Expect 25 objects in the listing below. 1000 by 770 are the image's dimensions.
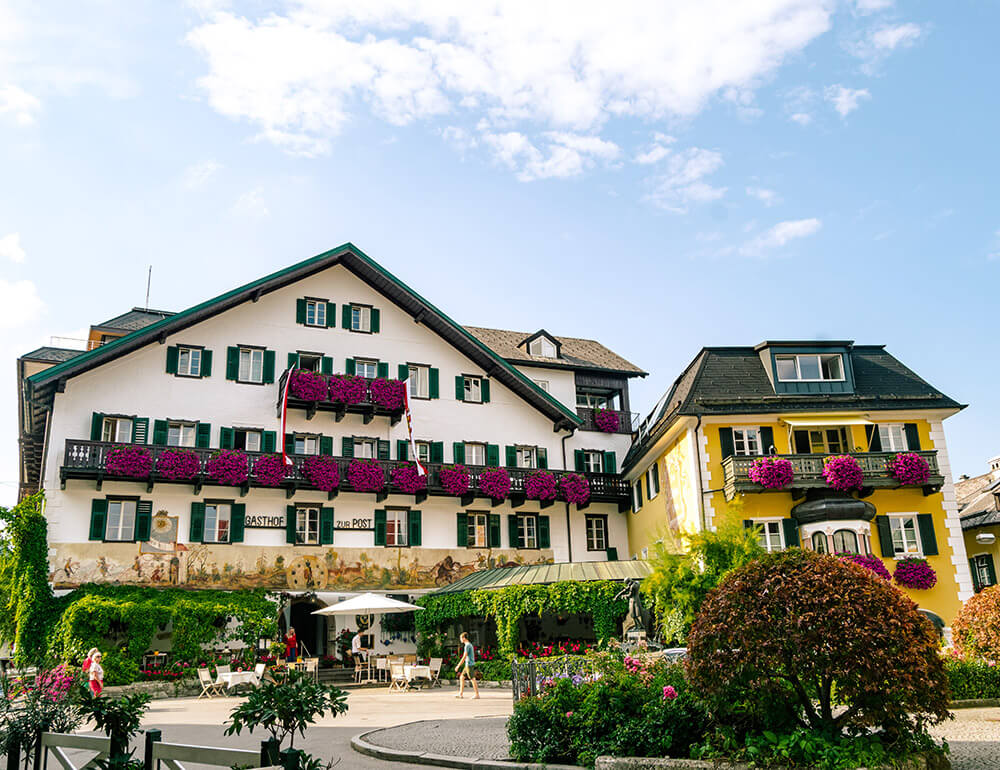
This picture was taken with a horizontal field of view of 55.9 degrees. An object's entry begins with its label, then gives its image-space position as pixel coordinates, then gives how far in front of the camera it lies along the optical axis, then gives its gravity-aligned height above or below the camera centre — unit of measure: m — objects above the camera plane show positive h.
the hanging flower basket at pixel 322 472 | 32.50 +6.06
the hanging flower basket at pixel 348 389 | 34.09 +9.27
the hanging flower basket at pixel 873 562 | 28.41 +2.20
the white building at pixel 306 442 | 30.55 +7.57
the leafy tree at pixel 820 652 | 9.93 -0.13
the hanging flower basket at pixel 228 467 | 31.05 +6.06
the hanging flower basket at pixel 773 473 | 30.36 +5.21
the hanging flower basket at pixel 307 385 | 33.50 +9.26
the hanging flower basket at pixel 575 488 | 36.72 +5.98
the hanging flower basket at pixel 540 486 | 35.91 +5.96
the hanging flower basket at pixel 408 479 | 33.97 +6.00
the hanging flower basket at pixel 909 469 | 30.89 +5.30
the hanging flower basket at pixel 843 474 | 30.55 +5.12
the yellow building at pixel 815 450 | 30.62 +6.29
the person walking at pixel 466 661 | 24.47 -0.28
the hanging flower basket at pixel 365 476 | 33.19 +6.03
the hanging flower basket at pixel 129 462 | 29.81 +6.08
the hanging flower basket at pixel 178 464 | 30.34 +6.06
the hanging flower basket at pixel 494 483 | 35.22 +5.98
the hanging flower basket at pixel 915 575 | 30.22 +1.90
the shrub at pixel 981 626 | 17.35 +0.16
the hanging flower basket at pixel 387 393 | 35.03 +9.31
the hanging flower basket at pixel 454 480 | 34.69 +6.04
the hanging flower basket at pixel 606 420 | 41.22 +9.52
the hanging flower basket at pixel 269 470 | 31.67 +6.03
